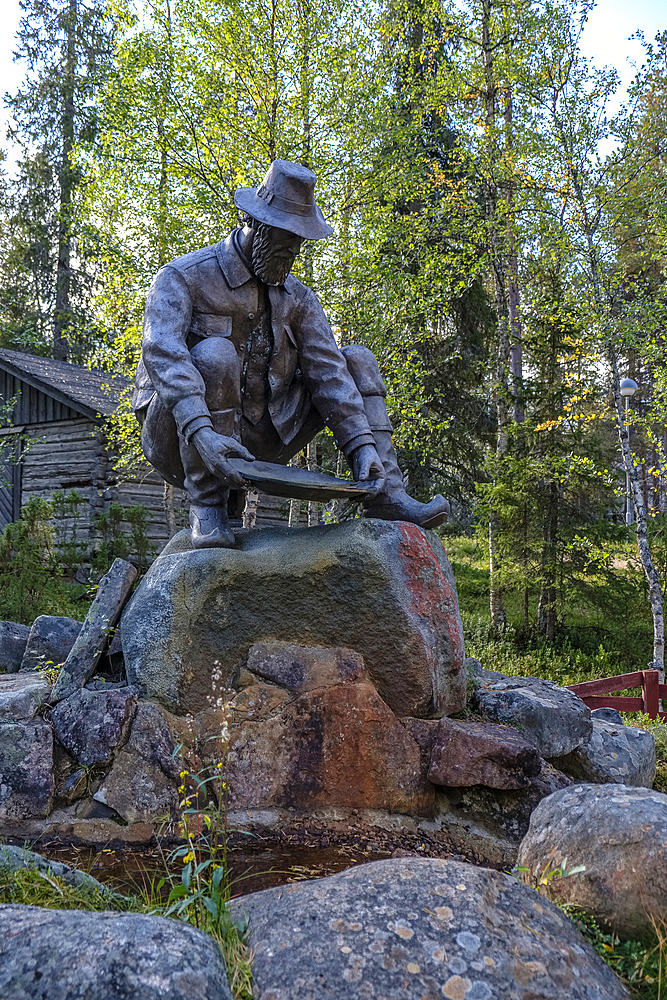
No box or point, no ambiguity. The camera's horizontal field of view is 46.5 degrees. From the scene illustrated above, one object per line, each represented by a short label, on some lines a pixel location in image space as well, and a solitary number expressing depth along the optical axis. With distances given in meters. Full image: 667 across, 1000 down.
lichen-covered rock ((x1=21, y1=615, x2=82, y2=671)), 4.38
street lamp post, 9.03
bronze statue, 3.27
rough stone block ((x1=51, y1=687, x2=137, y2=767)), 2.89
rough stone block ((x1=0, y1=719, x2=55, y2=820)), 2.78
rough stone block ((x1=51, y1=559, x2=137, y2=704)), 3.19
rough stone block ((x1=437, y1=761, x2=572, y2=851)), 2.94
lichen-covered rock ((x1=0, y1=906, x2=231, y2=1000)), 1.34
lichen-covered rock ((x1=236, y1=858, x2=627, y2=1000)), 1.54
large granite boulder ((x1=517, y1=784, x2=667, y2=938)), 1.86
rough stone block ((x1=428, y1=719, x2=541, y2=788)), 2.91
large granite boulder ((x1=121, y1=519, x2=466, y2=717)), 3.08
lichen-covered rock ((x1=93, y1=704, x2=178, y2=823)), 2.81
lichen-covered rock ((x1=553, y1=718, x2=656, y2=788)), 3.58
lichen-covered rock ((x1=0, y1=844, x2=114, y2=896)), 1.99
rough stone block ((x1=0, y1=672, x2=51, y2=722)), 3.02
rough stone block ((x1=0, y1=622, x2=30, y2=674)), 4.78
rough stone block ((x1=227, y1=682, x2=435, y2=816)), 2.97
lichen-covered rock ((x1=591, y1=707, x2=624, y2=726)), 4.96
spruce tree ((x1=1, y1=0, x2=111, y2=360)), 21.80
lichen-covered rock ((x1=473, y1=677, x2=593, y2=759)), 3.41
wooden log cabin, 13.66
